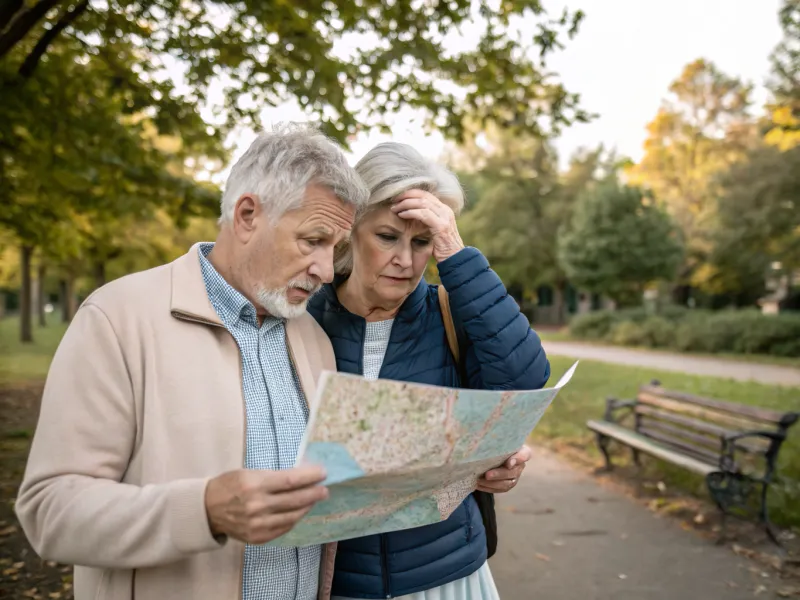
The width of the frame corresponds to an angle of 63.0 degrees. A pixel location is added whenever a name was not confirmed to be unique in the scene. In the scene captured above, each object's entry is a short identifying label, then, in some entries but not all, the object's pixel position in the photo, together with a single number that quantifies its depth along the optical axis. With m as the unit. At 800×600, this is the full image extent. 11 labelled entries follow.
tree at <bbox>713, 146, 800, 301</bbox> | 18.17
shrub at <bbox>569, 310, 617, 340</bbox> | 23.98
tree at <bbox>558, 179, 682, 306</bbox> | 25.23
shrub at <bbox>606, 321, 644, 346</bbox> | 21.56
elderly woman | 1.85
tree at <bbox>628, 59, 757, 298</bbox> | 30.55
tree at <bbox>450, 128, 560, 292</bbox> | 31.06
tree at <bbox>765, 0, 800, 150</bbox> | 9.38
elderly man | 1.26
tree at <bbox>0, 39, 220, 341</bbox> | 5.87
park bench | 5.36
